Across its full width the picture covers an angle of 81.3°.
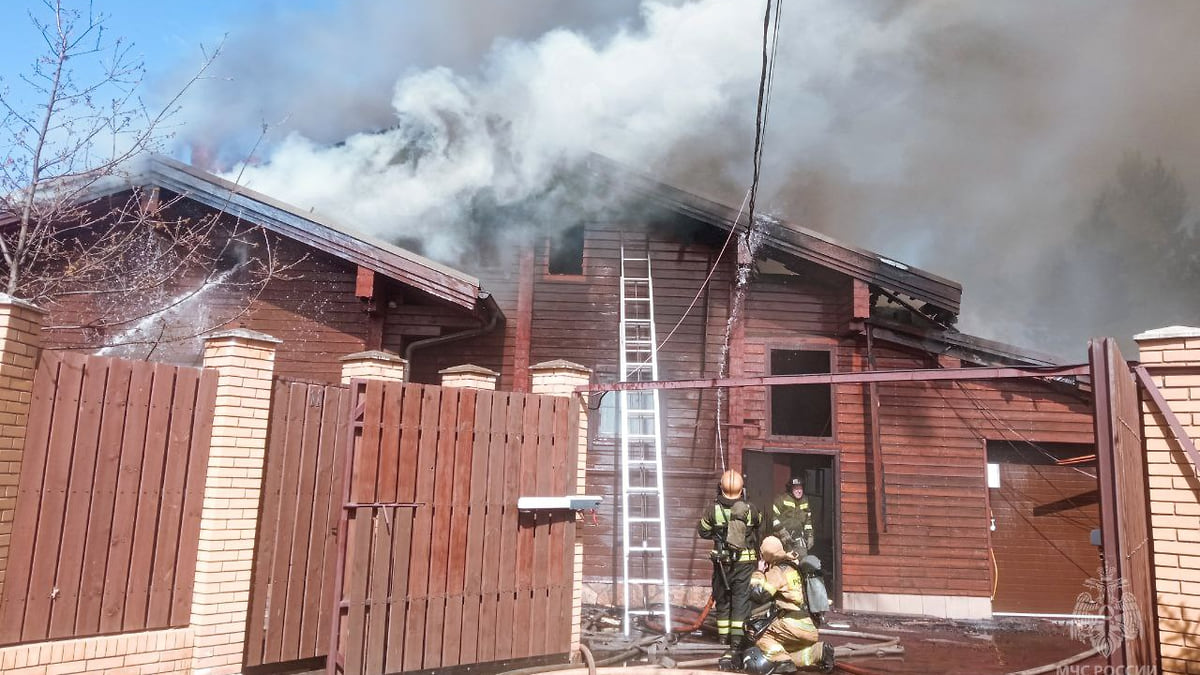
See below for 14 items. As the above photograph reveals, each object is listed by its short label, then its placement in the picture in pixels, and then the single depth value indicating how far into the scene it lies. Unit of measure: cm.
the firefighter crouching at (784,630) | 575
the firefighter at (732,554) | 622
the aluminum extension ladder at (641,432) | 860
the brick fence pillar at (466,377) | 598
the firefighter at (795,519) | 780
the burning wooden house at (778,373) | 888
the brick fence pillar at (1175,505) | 373
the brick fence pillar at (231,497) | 455
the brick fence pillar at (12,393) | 387
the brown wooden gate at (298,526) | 486
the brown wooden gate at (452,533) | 482
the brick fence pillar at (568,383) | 602
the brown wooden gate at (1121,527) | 346
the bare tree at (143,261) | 823
